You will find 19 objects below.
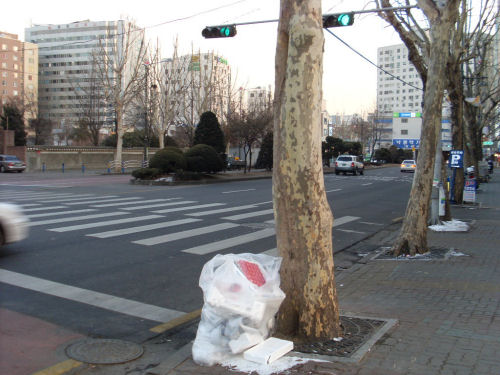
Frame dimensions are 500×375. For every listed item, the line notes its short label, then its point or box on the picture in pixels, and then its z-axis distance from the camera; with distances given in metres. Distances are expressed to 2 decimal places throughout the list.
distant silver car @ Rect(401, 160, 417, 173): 56.02
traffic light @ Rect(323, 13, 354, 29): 13.81
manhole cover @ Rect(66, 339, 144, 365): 4.39
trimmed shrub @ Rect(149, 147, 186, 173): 28.45
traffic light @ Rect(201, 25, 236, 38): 15.69
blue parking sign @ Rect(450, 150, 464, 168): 16.29
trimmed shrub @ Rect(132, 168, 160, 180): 27.52
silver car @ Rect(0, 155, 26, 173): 40.12
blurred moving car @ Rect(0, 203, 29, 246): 8.51
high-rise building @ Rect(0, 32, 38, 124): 122.98
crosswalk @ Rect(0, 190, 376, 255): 10.18
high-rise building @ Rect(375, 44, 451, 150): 156.50
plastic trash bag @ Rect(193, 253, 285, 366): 4.02
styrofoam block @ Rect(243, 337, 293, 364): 3.95
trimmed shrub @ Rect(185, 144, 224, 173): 28.92
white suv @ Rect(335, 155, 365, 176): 44.28
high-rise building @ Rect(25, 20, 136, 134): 134.80
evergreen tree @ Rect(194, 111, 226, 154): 33.78
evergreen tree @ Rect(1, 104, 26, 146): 61.67
